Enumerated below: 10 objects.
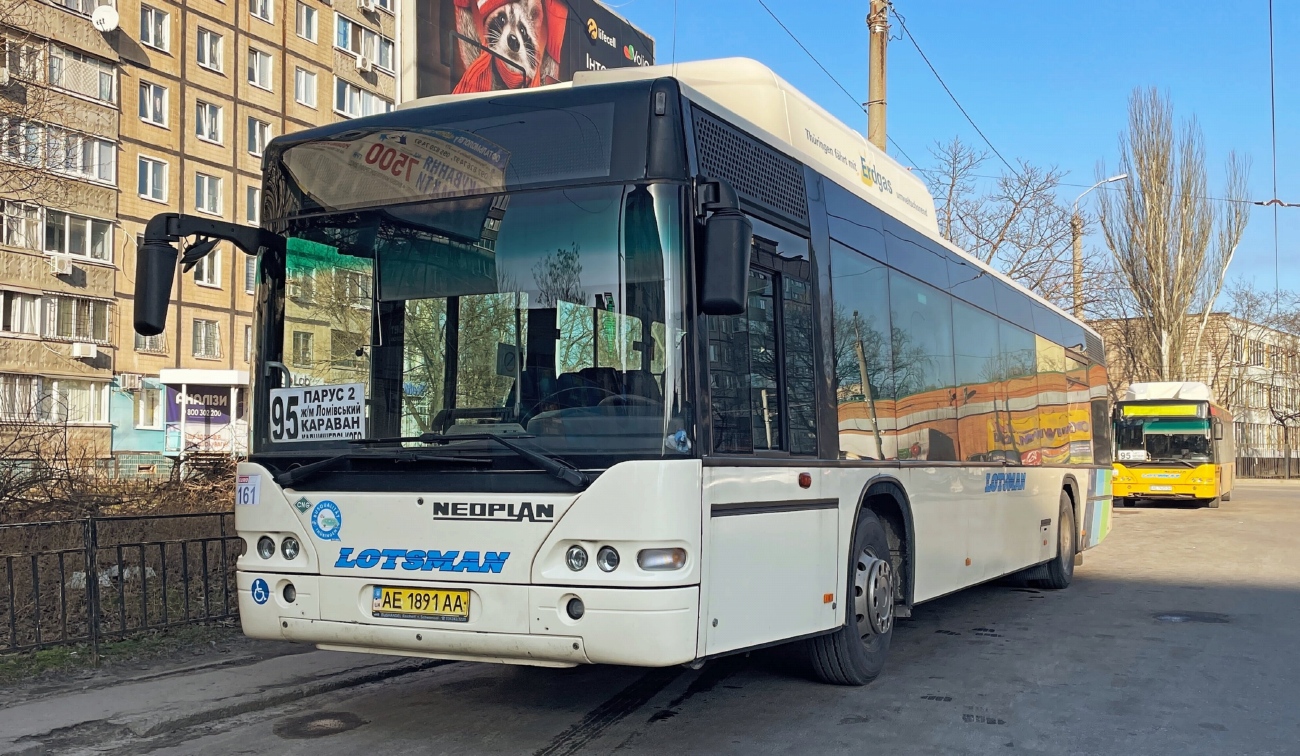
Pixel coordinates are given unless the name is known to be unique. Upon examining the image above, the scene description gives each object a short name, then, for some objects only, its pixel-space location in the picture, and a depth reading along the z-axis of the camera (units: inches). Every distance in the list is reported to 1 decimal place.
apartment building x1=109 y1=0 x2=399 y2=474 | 1608.0
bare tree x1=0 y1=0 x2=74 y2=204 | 450.3
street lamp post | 994.7
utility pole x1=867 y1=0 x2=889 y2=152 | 617.6
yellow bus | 1298.0
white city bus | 219.9
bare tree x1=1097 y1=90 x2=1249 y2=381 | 1957.4
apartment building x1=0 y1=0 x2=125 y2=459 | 1451.8
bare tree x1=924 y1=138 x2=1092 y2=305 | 969.5
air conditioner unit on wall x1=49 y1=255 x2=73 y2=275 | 1472.7
